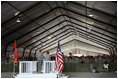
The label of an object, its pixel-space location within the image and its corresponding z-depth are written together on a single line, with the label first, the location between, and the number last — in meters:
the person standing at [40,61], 6.95
